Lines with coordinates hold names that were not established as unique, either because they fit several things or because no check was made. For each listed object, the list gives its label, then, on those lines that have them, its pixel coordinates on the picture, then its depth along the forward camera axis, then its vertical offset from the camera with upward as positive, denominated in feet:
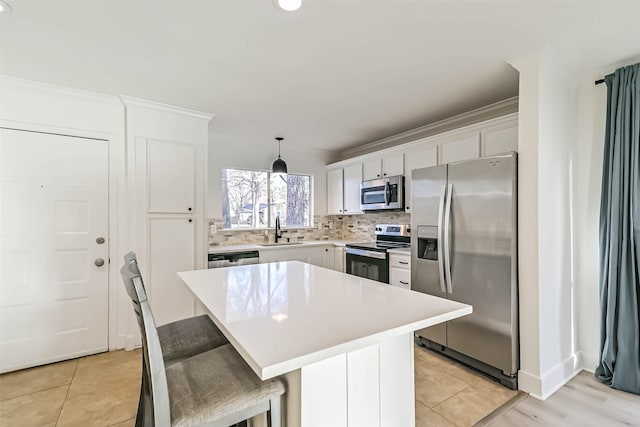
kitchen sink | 14.33 -1.54
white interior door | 8.01 -1.01
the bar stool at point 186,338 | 4.81 -2.22
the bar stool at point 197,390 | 3.28 -2.18
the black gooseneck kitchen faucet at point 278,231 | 14.98 -0.95
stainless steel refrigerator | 7.07 -1.16
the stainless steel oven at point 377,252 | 11.42 -1.63
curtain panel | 6.88 -0.54
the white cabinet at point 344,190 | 14.71 +1.18
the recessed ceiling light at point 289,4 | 5.03 +3.61
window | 14.12 +0.69
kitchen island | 3.10 -1.40
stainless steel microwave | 12.23 +0.82
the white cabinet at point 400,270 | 10.41 -2.09
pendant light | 13.87 +2.19
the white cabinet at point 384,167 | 12.42 +2.05
